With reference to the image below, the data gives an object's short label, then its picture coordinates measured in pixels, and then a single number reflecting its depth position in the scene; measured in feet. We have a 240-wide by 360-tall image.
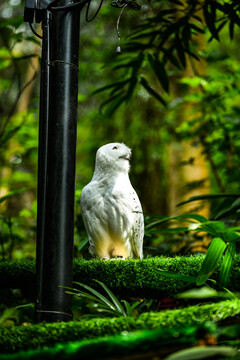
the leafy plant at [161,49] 26.25
